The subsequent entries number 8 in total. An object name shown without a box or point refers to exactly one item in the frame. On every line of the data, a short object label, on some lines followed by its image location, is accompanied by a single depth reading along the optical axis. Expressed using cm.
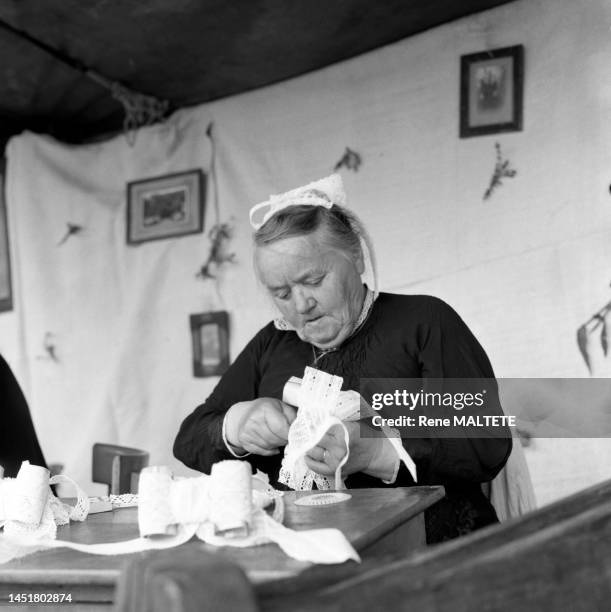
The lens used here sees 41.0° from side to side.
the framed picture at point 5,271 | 490
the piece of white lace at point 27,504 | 143
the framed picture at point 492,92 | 347
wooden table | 110
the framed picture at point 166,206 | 448
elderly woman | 202
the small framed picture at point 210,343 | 432
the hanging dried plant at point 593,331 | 313
